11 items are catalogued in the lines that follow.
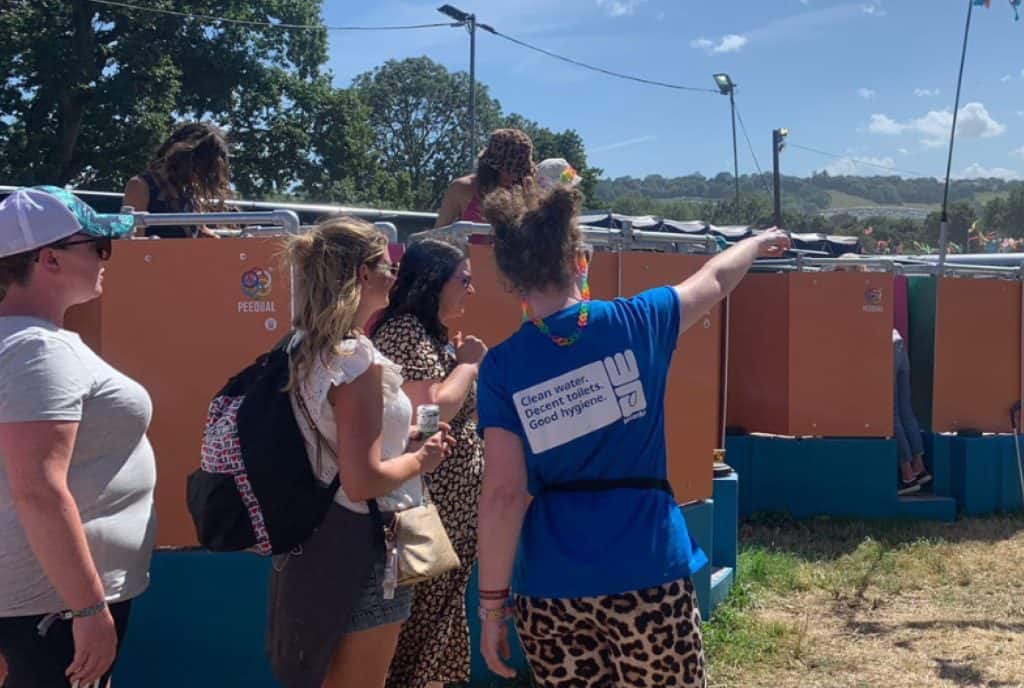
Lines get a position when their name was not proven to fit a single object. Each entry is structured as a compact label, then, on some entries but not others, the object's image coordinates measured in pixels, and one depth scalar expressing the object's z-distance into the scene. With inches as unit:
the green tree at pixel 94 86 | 908.0
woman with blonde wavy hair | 100.6
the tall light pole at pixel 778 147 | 1144.8
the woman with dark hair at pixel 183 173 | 172.6
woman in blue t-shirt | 95.9
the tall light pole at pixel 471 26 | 978.1
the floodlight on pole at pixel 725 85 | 1193.4
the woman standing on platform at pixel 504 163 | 177.0
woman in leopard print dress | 129.0
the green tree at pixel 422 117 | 2309.3
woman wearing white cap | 85.3
